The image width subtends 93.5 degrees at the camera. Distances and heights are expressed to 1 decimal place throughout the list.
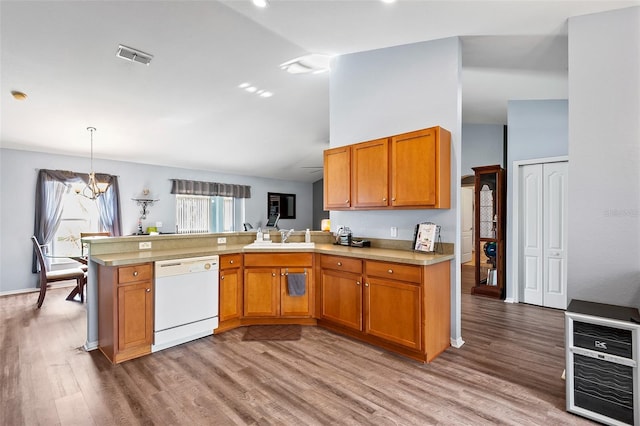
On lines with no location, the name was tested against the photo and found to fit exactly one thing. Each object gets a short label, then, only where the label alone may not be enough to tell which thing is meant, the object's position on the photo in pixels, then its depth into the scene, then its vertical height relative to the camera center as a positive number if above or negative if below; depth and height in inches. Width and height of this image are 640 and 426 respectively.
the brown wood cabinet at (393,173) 111.9 +17.0
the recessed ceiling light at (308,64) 152.7 +79.2
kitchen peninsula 103.3 -29.4
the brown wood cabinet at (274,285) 135.3 -32.4
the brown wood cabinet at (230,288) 128.8 -32.5
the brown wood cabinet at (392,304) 102.0 -33.9
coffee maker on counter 146.0 -11.1
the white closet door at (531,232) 167.9 -10.4
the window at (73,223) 222.7 -7.5
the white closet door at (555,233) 159.8 -10.7
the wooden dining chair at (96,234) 198.1 -14.5
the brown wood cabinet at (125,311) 102.4 -34.4
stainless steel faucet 157.6 -11.5
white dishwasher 111.5 -33.9
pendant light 184.5 +16.7
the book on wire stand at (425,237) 117.3 -9.2
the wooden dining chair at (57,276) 167.5 -36.3
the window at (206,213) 290.8 +0.2
